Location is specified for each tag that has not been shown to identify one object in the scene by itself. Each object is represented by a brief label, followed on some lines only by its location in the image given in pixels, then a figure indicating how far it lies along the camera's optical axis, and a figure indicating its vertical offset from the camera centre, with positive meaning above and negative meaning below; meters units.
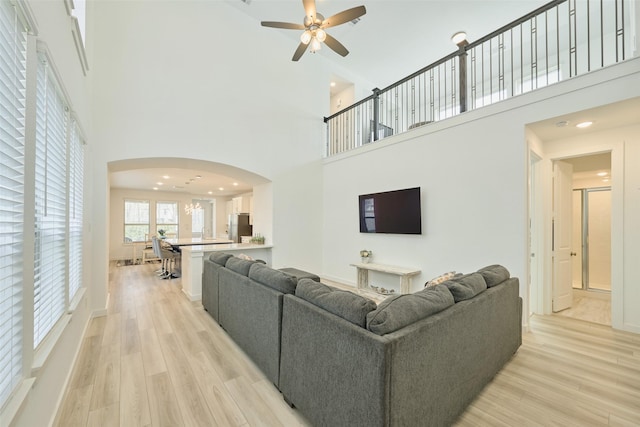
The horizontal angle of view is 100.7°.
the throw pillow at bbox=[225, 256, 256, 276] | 2.81 -0.56
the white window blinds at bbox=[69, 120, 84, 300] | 2.46 +0.09
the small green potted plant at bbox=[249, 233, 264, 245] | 5.63 -0.52
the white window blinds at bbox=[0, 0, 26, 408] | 1.08 +0.10
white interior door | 3.83 -0.31
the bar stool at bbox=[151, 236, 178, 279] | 6.23 -0.94
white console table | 4.13 -0.93
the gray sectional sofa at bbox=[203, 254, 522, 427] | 1.34 -0.82
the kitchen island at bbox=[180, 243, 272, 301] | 4.46 -0.79
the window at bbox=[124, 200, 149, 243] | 9.48 -0.18
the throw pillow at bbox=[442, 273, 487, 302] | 1.97 -0.55
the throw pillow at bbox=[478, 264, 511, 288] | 2.38 -0.55
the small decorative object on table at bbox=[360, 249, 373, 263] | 4.97 -0.74
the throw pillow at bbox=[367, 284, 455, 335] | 1.40 -0.55
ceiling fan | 3.11 +2.37
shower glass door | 4.77 -0.41
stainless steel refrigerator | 9.07 -0.40
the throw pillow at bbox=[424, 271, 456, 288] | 2.66 -0.64
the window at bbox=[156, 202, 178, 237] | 10.15 -0.07
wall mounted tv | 4.18 +0.06
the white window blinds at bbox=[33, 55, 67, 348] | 1.58 +0.07
